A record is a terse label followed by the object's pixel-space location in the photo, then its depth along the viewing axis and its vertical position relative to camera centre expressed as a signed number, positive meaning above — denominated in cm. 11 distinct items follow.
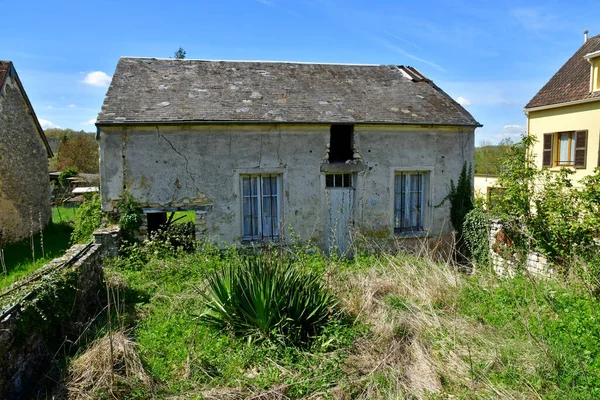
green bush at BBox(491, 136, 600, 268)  765 -85
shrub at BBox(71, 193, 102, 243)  1005 -126
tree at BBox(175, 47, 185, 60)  3234 +944
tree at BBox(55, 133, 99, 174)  2970 +112
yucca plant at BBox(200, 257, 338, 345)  537 -182
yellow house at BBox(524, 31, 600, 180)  1559 +235
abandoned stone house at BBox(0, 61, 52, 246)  1252 +27
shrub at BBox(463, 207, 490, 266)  1015 -163
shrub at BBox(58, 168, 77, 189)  2504 -32
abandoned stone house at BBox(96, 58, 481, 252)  962 +55
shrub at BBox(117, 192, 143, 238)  935 -103
